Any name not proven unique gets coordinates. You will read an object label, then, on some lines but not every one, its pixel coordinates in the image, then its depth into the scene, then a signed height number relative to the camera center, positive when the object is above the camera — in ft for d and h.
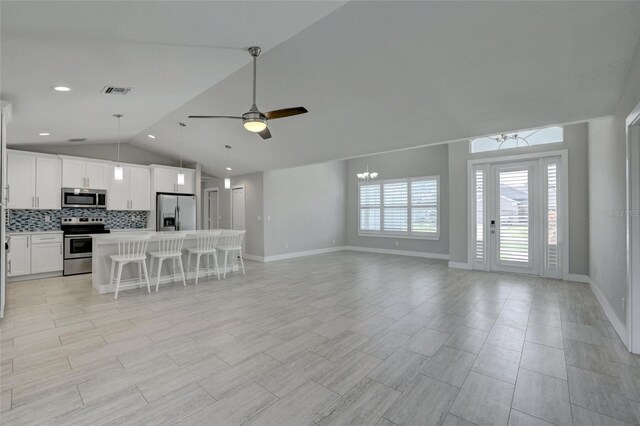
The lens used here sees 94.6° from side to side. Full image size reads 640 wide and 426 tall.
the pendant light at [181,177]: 19.11 +2.52
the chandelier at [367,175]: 28.81 +3.94
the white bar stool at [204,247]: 18.61 -2.06
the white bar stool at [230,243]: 19.91 -2.02
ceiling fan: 9.91 +3.42
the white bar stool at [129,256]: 15.06 -2.13
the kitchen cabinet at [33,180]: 18.54 +2.32
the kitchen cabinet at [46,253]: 19.02 -2.44
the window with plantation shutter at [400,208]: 27.91 +0.78
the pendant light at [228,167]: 20.64 +4.47
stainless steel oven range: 20.20 -2.03
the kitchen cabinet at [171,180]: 25.07 +3.14
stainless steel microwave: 20.56 +1.29
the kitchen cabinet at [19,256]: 18.12 -2.48
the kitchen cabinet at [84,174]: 20.65 +3.07
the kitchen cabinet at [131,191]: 22.89 +2.02
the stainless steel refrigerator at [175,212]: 24.97 +0.32
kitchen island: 15.97 -3.05
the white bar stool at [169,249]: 16.69 -2.07
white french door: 18.42 -0.11
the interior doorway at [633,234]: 8.84 -0.56
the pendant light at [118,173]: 16.40 +2.38
